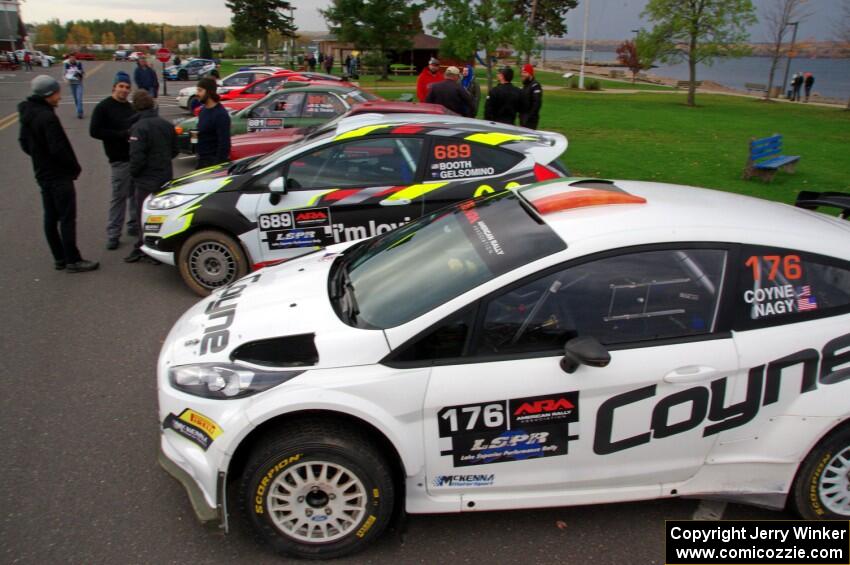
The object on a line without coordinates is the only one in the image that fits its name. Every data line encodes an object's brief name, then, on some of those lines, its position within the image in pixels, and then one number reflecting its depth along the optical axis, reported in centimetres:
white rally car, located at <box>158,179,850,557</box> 282
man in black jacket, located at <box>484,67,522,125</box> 1066
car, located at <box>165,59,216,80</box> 3928
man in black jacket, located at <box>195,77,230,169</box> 756
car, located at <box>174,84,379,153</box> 1190
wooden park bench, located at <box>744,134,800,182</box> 1098
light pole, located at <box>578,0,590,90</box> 3600
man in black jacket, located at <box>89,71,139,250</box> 732
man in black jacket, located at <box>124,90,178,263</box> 682
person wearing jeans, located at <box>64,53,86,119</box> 1832
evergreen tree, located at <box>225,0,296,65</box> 6050
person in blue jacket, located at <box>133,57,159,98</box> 1850
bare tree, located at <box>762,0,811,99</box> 3781
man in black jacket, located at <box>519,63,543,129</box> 1068
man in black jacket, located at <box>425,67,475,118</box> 1062
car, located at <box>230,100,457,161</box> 838
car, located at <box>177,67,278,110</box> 2147
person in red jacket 1333
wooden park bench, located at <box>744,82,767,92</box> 4662
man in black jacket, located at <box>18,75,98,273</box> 620
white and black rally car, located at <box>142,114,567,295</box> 596
